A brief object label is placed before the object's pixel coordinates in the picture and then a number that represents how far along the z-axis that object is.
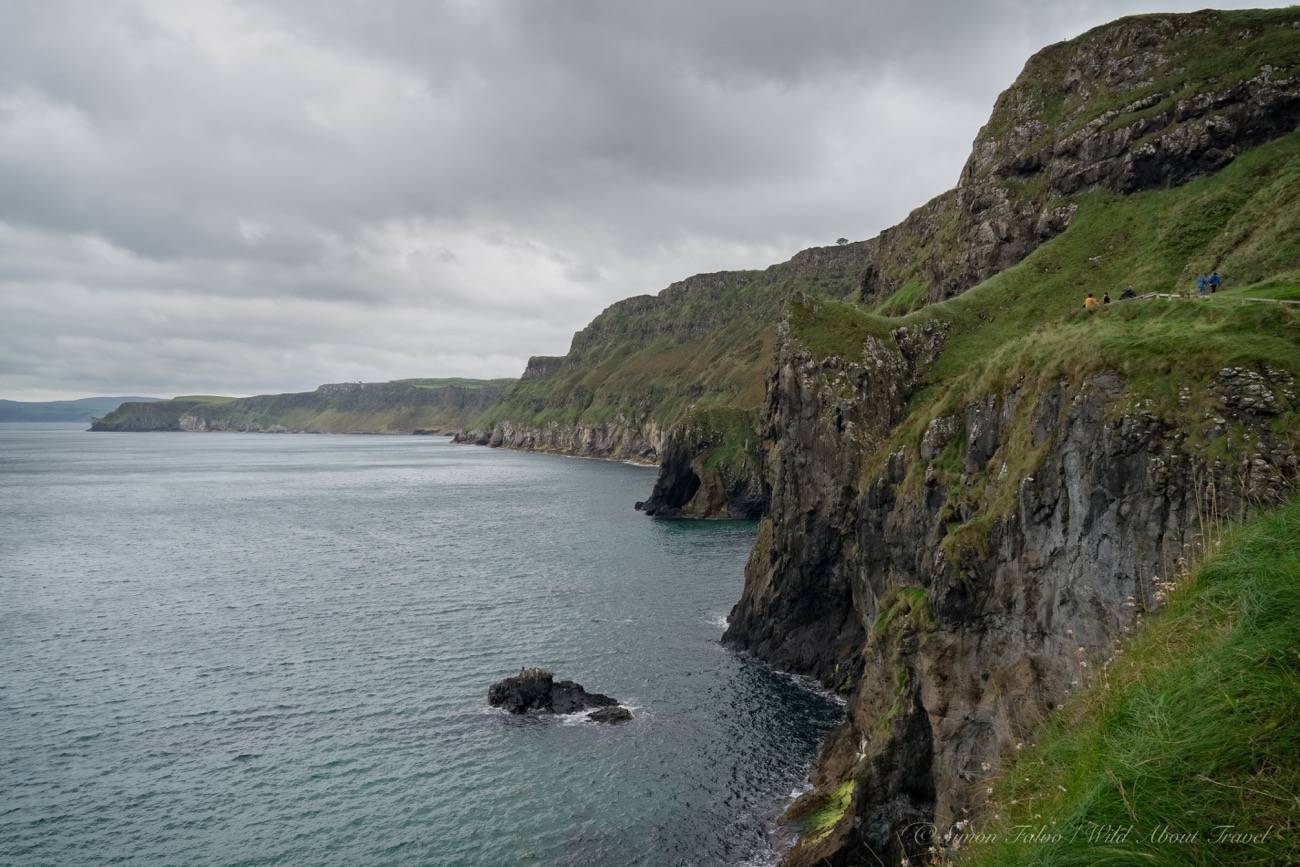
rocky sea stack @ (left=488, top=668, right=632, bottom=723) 45.00
